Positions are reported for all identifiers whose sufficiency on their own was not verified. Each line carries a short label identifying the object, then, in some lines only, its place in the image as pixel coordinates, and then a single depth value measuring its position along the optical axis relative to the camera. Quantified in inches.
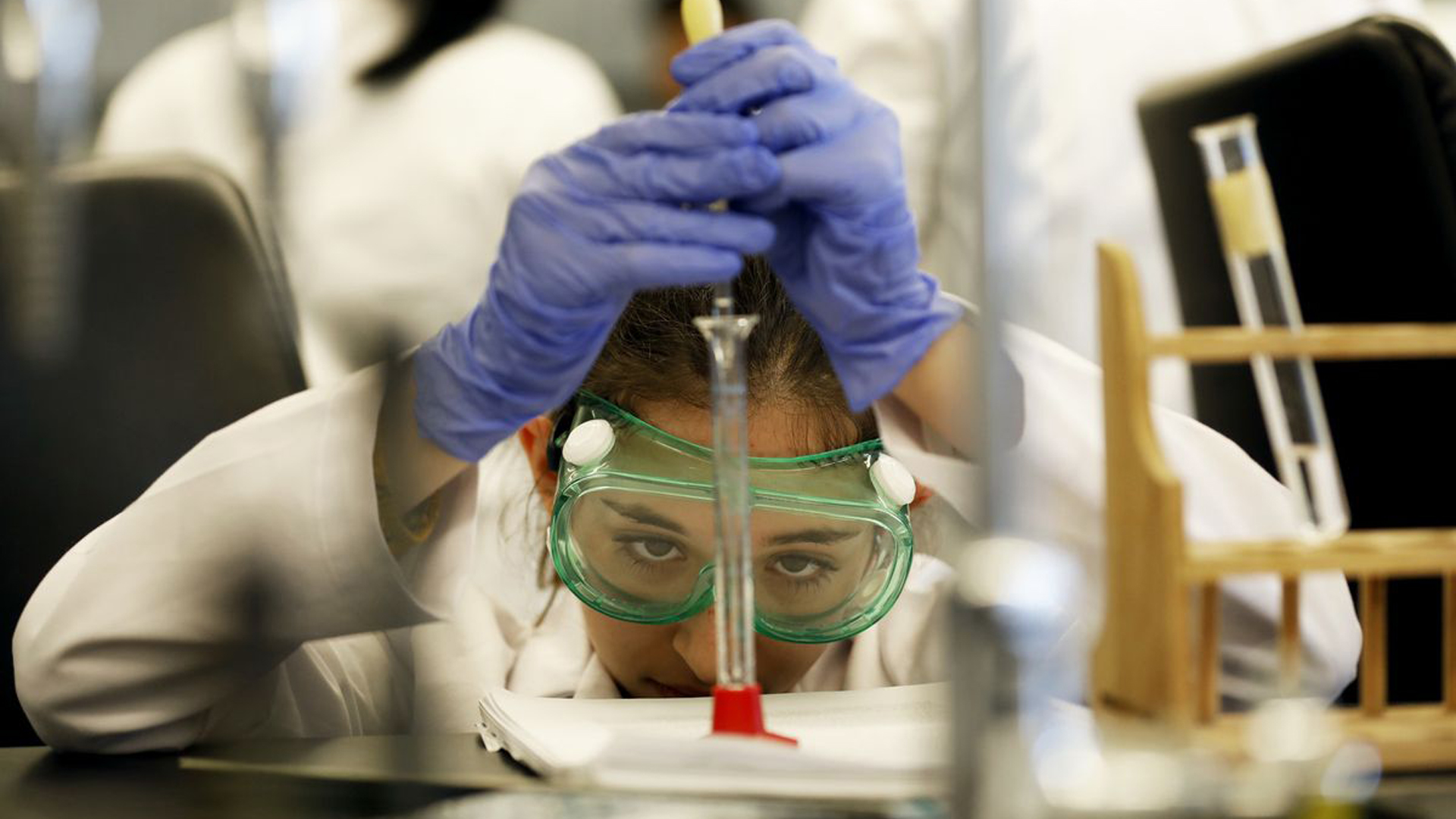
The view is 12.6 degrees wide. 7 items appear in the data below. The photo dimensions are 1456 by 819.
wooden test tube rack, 85.0
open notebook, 82.0
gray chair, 100.9
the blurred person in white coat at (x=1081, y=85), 133.6
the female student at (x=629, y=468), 90.2
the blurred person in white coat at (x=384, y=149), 105.9
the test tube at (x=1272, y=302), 86.7
